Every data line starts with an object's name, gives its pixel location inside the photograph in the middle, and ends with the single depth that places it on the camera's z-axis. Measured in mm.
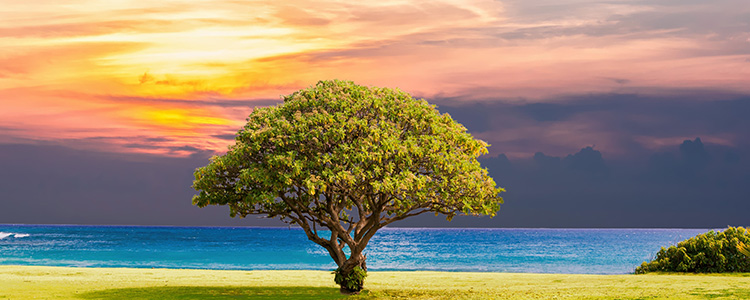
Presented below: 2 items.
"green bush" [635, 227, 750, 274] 48250
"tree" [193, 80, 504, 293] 27156
